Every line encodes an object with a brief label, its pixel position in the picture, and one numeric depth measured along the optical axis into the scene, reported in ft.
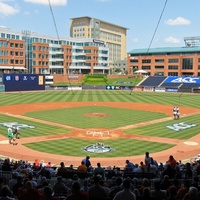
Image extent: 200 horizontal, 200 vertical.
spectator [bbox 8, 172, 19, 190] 33.75
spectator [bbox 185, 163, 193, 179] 42.30
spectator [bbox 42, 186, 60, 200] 23.58
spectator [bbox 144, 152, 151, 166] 51.00
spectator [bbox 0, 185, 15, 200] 23.92
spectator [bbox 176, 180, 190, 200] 26.35
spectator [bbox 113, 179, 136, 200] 24.16
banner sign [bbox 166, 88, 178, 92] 305.88
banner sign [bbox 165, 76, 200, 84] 326.55
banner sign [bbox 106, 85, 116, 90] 328.84
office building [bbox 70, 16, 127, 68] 595.88
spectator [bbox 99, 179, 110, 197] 28.51
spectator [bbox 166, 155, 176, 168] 53.52
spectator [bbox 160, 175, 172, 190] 33.27
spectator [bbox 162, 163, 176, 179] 43.09
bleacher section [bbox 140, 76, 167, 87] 342.44
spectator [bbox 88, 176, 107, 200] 26.73
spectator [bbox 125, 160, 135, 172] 51.21
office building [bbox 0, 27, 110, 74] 344.43
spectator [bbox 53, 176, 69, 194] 31.42
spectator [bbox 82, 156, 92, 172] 55.85
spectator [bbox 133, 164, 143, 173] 47.47
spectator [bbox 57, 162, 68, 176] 43.19
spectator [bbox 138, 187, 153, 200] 24.84
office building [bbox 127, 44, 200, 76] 392.88
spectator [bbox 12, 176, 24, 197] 31.14
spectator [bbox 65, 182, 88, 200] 23.48
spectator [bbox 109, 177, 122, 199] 27.47
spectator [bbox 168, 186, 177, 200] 26.34
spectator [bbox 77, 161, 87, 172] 47.21
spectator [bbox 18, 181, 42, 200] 24.47
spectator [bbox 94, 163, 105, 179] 44.15
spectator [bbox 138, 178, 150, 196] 30.53
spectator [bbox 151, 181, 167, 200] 27.10
